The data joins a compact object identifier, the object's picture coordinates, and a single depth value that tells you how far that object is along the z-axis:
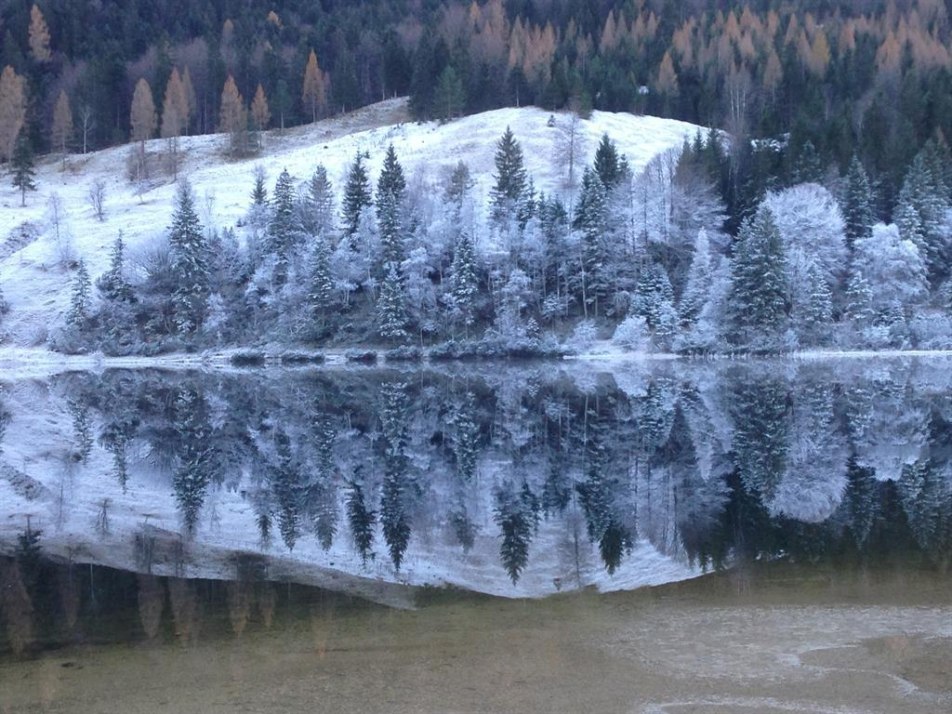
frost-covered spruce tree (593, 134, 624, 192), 77.50
